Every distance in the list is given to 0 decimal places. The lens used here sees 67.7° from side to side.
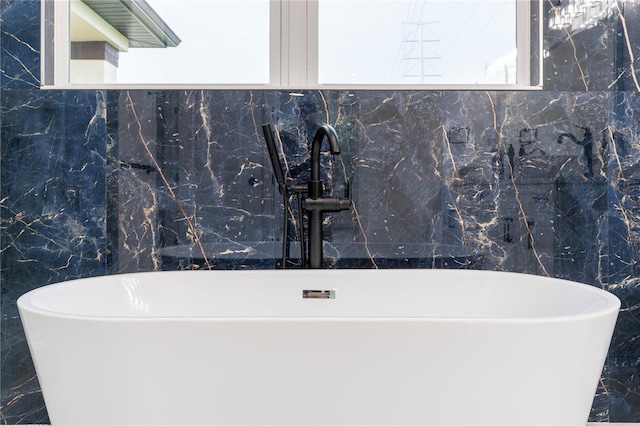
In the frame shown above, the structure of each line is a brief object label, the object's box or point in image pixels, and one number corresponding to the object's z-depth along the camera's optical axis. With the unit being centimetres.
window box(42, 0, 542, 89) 194
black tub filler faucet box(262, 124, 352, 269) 167
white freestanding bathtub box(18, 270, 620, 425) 100
